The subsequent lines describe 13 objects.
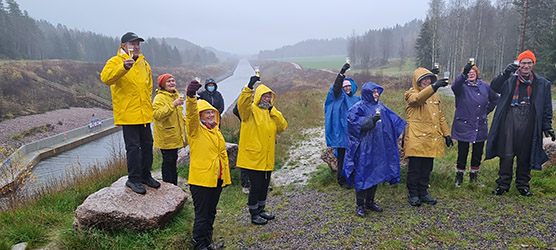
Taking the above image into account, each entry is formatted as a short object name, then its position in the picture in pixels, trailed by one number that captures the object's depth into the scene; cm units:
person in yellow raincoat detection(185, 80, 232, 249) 386
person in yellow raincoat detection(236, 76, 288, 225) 447
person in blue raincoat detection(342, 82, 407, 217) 454
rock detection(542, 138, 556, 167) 608
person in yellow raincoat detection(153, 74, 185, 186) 541
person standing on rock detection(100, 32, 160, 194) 397
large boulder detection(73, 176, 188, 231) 409
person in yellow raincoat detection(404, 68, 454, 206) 481
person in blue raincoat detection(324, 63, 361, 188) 605
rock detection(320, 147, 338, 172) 697
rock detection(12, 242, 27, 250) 403
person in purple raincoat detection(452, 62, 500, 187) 535
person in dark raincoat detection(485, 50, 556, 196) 484
